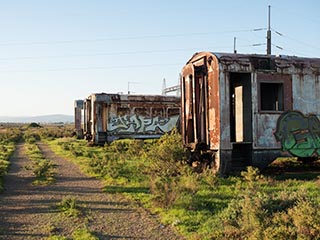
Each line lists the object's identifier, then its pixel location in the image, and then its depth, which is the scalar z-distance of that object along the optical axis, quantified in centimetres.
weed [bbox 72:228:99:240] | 614
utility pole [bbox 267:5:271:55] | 2831
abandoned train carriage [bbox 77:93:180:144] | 2434
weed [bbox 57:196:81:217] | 762
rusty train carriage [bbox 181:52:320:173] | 1141
